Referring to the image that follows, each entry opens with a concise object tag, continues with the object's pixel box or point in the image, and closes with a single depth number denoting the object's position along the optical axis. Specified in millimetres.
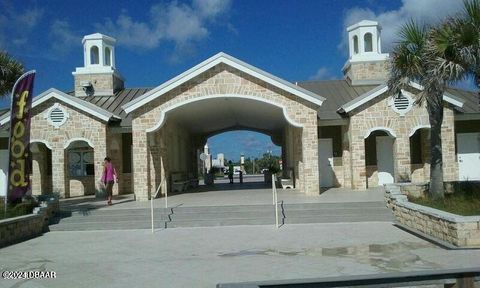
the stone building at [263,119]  18547
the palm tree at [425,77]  12953
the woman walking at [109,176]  17328
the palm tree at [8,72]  16312
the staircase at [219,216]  14586
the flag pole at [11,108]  13628
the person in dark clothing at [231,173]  32125
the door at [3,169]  22938
